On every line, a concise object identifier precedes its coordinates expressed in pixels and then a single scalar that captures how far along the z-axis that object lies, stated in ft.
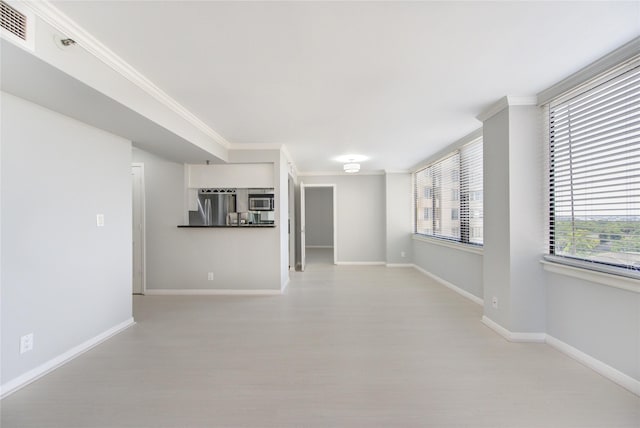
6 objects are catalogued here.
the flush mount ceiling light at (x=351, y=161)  19.27
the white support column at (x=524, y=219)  9.78
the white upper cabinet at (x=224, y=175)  16.87
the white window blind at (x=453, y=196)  14.55
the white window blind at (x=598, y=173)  7.20
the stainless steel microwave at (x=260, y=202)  17.51
